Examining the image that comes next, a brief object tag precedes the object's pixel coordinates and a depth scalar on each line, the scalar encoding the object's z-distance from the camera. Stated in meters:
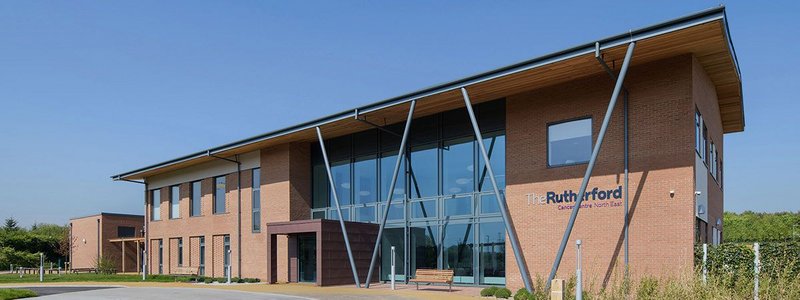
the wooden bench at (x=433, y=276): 19.12
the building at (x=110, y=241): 42.41
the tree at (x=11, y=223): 65.25
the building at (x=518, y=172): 15.78
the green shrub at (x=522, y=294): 15.59
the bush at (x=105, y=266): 37.84
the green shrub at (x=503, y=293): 16.81
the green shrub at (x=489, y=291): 17.26
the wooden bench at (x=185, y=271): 31.30
